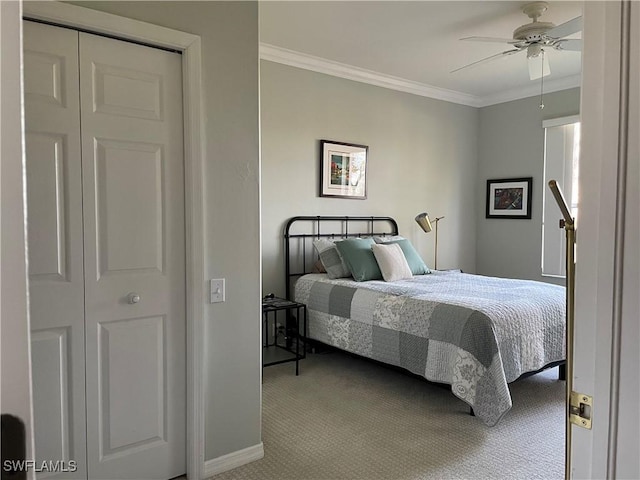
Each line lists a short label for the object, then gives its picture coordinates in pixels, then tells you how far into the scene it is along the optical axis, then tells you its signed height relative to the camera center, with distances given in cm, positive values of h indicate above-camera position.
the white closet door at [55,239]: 188 -8
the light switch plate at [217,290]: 232 -36
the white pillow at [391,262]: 418 -40
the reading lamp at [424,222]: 506 -2
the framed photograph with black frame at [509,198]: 565 +29
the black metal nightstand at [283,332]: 411 -108
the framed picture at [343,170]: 477 +55
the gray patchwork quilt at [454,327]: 283 -77
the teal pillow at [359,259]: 414 -36
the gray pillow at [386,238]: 474 -19
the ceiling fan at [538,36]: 320 +135
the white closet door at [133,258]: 203 -18
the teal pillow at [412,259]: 460 -40
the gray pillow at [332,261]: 430 -39
